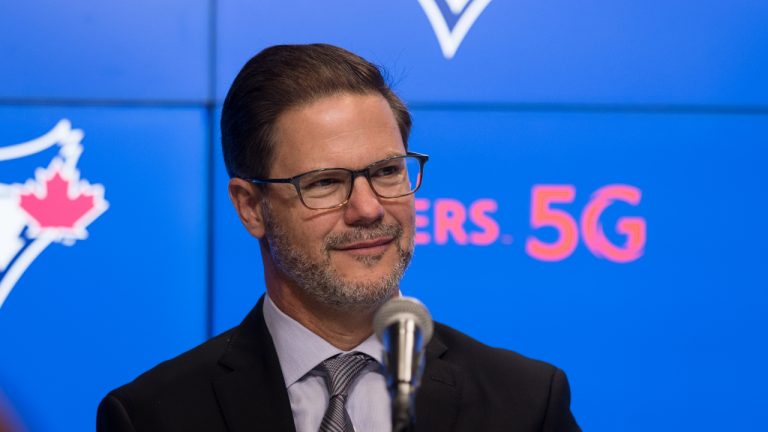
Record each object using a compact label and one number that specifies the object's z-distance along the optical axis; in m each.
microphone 3.90
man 4.26
